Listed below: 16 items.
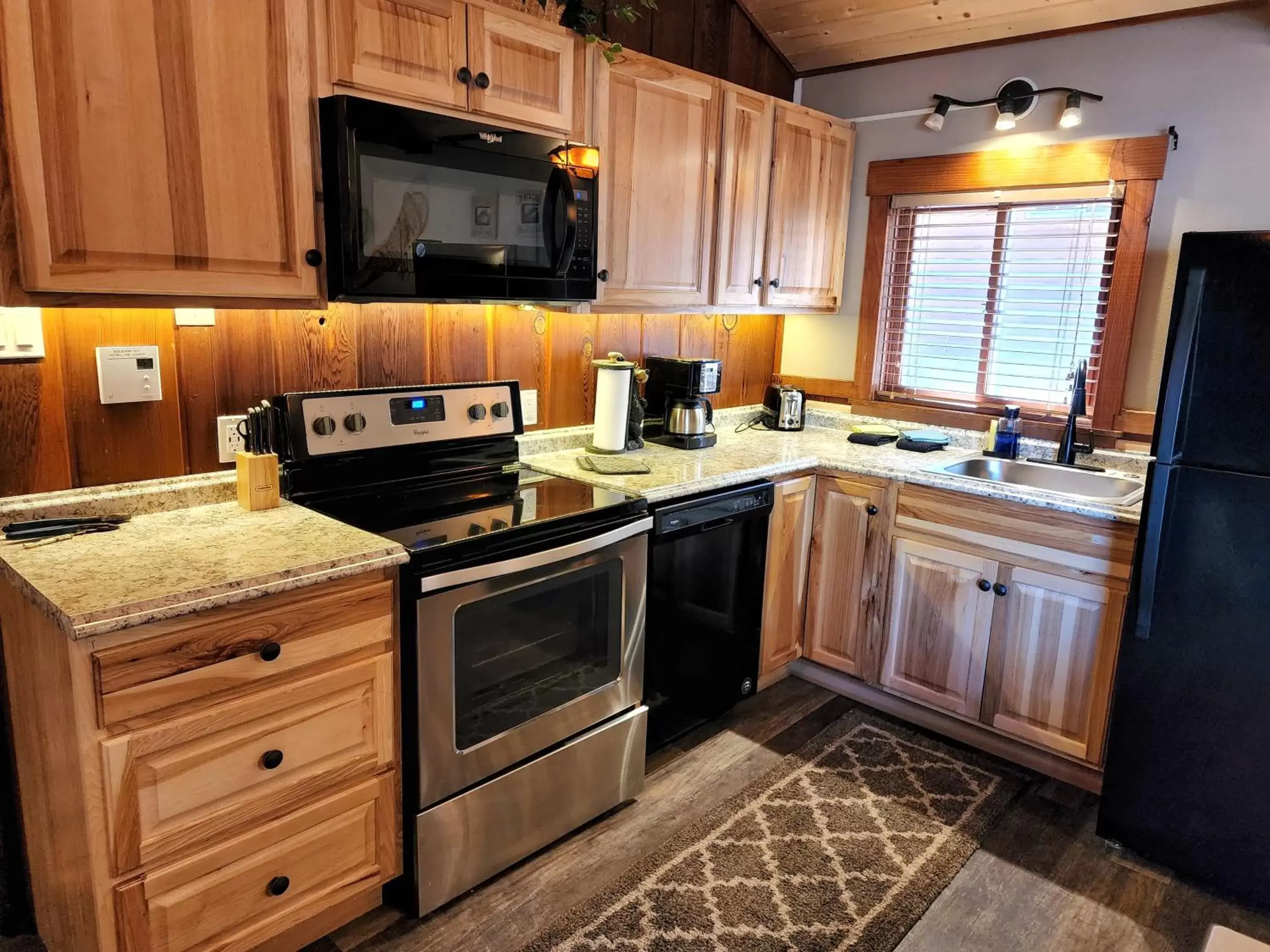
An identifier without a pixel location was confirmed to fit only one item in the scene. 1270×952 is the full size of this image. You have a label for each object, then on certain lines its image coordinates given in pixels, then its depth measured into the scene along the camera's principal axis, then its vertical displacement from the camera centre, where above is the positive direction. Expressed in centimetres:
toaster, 358 -35
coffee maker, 304 -27
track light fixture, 288 +83
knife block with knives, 199 -37
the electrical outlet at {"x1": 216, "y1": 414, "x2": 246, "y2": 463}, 208 -32
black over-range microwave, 187 +26
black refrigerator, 200 -66
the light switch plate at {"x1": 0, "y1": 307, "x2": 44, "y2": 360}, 172 -7
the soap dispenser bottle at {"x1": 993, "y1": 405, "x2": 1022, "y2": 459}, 305 -37
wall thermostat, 187 -16
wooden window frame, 281 +51
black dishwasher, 251 -90
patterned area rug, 199 -141
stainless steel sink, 283 -50
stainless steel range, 191 -73
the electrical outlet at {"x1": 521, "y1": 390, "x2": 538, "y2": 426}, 277 -29
